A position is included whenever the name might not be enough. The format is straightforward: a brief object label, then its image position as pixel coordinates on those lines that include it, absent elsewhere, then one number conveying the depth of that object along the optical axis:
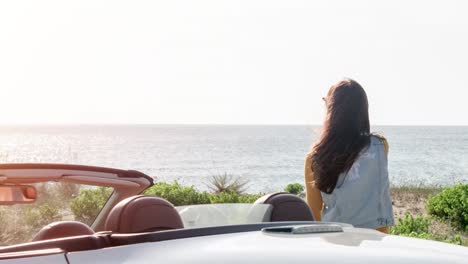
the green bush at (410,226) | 13.45
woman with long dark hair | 5.40
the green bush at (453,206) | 16.47
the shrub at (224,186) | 20.27
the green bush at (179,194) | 16.22
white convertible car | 3.32
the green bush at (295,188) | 24.96
